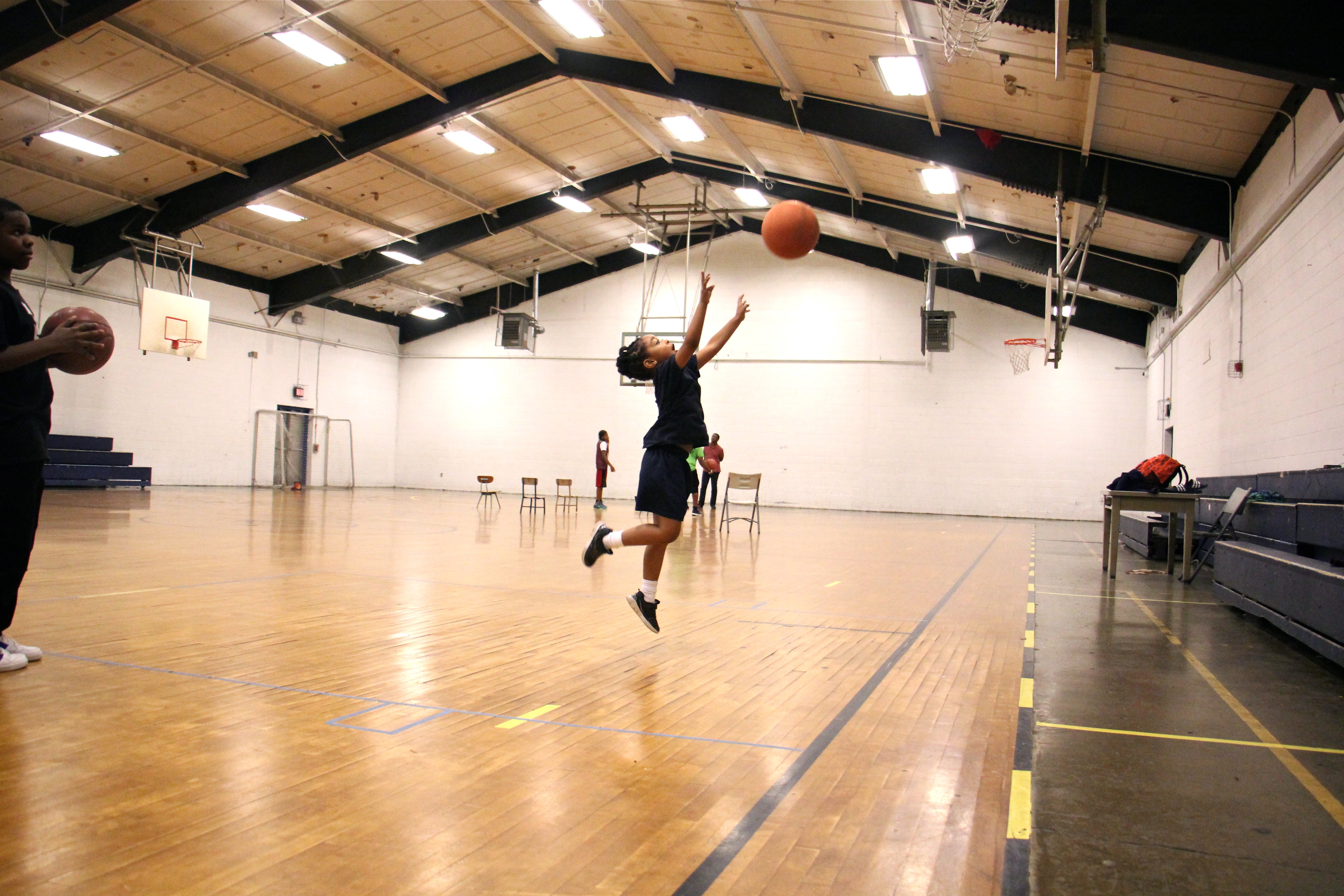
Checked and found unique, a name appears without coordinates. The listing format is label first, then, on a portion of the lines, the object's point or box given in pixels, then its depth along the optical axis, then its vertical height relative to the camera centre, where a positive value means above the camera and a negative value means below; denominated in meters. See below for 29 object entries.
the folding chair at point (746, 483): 12.84 -0.22
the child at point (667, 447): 4.24 +0.10
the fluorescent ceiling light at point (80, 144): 13.59 +5.09
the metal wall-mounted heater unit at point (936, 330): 19.97 +3.43
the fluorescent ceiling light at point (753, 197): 17.41 +5.87
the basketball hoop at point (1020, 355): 19.78 +2.86
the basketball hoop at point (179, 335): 17.14 +2.42
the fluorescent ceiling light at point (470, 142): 15.06 +5.84
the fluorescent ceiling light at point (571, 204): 18.42 +5.76
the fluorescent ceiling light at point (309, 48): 11.47 +5.75
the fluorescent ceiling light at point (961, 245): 15.75 +4.36
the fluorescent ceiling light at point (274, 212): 17.19 +5.05
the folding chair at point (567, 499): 16.75 -0.90
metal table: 7.56 -0.23
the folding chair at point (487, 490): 16.75 -0.71
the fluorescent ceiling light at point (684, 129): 14.93 +6.18
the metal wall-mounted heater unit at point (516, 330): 22.59 +3.57
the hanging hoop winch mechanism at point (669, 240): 18.38 +5.52
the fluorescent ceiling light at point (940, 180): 13.12 +4.69
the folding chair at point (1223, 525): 7.67 -0.42
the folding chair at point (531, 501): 15.36 -0.90
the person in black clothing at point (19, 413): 3.20 +0.14
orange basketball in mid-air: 5.25 +1.51
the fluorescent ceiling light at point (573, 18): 11.02 +5.99
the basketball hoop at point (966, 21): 6.67 +3.80
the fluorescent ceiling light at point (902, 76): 9.78 +4.75
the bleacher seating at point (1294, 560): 4.22 -0.49
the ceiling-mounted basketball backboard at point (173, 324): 16.77 +2.66
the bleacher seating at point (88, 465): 16.83 -0.29
